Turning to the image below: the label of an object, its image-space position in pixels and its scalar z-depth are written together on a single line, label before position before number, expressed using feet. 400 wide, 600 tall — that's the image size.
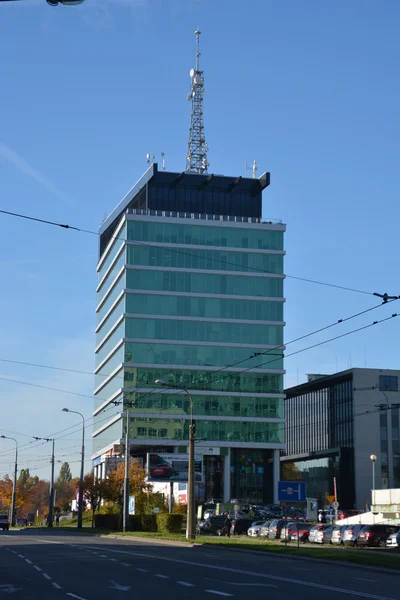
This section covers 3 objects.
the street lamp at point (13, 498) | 355.11
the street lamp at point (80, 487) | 267.80
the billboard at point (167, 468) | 285.23
